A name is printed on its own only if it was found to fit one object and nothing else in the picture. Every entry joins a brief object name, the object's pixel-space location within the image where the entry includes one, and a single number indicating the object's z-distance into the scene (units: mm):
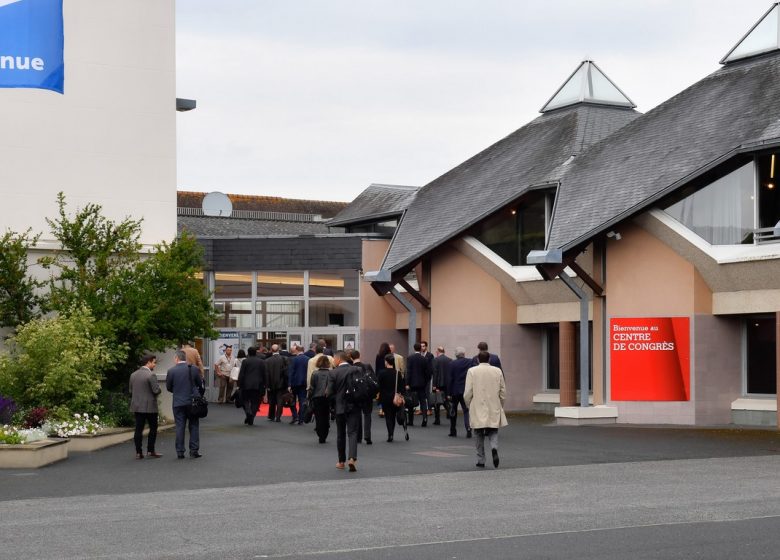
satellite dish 49156
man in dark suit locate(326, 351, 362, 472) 17219
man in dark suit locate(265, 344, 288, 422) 26719
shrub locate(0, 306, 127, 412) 22031
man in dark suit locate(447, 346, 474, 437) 23281
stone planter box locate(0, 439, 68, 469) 18078
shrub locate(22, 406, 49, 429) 20688
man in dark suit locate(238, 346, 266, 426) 26141
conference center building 25281
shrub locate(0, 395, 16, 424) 21797
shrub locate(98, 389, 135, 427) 23750
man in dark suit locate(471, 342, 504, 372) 22766
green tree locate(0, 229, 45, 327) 24281
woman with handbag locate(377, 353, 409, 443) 22344
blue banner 24891
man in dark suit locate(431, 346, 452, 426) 25000
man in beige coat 17625
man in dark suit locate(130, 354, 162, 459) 19594
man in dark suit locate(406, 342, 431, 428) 25156
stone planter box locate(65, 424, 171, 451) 21188
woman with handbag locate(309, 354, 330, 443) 21516
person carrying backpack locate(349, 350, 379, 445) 20722
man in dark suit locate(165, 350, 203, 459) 19375
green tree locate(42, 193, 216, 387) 24516
